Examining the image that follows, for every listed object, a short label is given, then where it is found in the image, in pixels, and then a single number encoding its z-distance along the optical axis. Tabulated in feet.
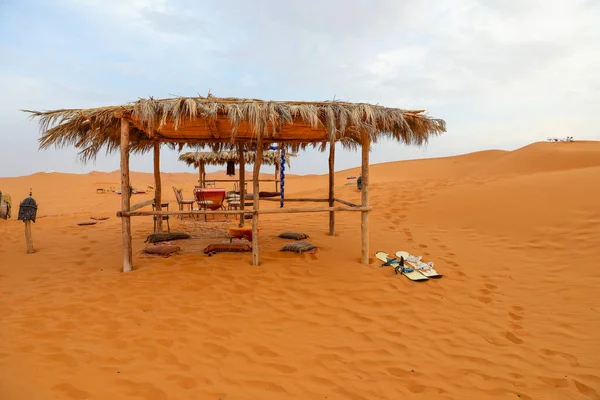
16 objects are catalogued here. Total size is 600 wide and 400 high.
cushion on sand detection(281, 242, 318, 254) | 20.50
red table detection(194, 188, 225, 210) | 28.17
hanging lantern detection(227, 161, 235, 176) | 45.06
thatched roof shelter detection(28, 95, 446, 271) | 16.48
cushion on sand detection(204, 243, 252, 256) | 20.54
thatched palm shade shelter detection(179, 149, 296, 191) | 48.39
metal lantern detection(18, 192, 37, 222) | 20.99
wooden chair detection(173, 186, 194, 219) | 35.22
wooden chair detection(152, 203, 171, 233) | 26.69
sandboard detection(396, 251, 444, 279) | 17.52
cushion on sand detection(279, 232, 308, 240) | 25.08
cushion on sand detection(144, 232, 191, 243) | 23.84
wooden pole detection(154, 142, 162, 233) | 26.32
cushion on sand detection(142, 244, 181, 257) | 20.07
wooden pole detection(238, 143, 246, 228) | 29.14
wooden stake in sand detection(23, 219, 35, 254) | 21.90
